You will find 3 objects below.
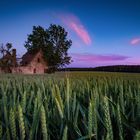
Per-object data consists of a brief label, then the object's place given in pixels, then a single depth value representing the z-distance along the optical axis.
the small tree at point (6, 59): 17.40
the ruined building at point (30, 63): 18.49
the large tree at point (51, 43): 20.96
